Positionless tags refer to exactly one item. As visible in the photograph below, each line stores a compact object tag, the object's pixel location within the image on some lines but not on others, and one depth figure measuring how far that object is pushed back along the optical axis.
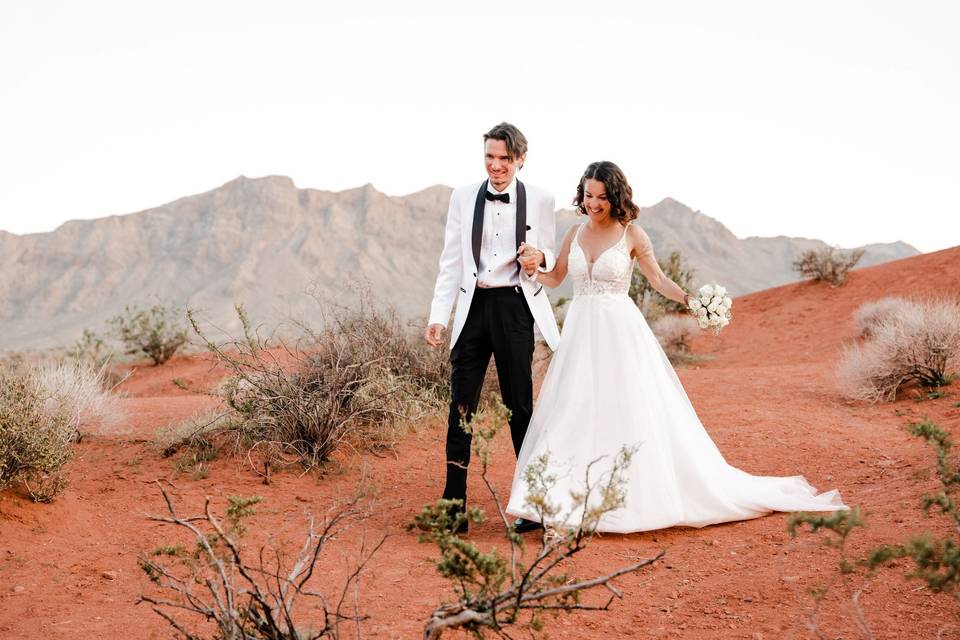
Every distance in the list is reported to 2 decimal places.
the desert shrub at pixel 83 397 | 6.75
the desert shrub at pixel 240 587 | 2.33
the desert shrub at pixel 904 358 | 8.69
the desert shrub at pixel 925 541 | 2.26
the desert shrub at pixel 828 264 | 20.55
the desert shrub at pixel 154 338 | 17.58
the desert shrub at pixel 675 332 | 16.95
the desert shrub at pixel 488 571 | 2.12
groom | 4.54
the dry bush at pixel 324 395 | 6.06
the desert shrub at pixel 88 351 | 17.03
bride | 4.39
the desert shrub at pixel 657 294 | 18.53
